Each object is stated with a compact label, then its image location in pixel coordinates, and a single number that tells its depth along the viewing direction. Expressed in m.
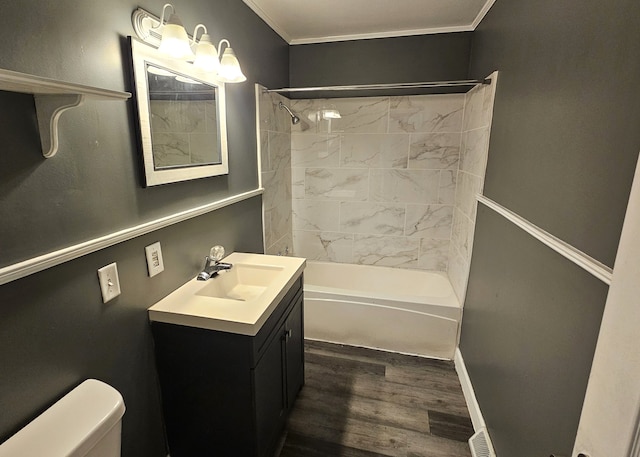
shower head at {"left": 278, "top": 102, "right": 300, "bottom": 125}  2.77
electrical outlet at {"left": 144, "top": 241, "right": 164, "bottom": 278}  1.38
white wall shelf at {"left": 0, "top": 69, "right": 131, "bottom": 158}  0.78
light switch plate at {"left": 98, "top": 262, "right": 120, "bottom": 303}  1.17
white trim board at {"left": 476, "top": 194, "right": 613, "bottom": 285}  0.87
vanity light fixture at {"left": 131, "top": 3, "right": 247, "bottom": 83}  1.24
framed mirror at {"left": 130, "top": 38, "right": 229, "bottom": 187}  1.30
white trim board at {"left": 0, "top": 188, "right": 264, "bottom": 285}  0.88
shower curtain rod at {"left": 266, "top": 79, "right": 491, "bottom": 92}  2.16
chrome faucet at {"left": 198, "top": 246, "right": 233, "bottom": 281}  1.73
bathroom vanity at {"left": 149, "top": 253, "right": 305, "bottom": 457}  1.33
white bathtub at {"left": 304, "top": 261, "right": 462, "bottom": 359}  2.44
